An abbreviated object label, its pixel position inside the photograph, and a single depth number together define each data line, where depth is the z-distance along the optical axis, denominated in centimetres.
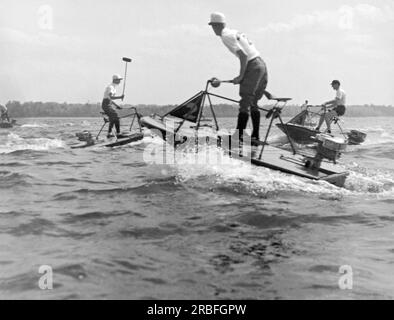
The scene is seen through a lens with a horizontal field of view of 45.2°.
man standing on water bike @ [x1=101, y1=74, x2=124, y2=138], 1881
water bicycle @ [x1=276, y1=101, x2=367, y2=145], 1905
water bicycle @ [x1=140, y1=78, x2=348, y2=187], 896
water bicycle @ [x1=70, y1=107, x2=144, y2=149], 1745
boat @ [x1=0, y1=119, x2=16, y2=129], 3144
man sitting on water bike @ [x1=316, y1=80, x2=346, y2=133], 1914
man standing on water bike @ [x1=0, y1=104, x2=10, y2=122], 3178
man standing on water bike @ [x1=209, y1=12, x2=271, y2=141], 963
